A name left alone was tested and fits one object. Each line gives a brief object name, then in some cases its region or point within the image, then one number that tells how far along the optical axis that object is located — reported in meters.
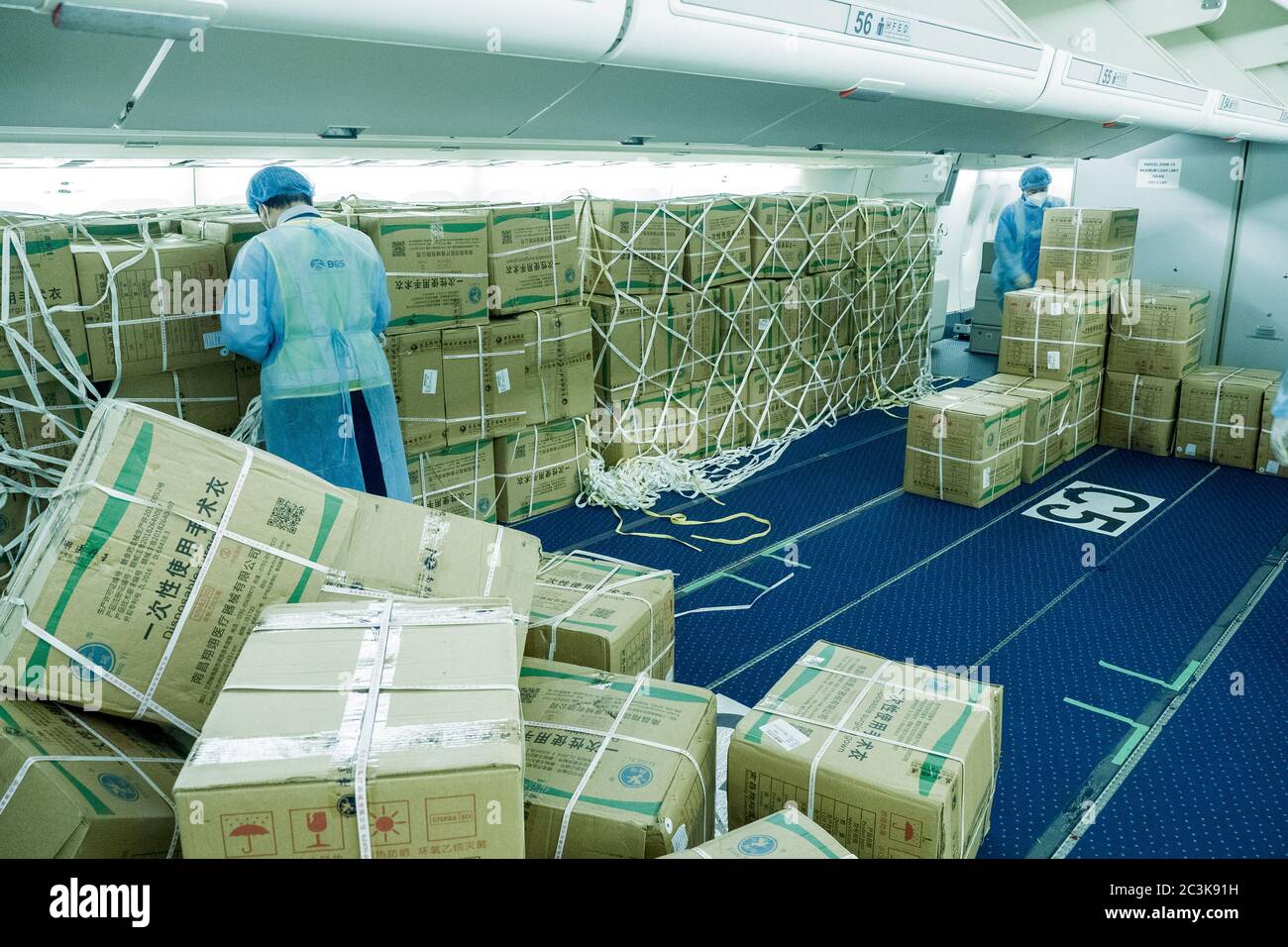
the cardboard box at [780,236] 6.97
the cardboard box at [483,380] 5.21
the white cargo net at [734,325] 6.17
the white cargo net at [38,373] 3.45
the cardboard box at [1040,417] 6.42
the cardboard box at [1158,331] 6.77
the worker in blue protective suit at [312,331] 3.72
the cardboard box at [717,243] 6.45
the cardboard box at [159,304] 3.69
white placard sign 7.71
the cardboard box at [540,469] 5.66
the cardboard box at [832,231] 7.48
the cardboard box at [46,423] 3.53
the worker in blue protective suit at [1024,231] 8.21
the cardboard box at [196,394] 3.91
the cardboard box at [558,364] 5.61
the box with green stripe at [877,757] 2.29
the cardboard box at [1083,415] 6.92
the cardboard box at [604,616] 3.08
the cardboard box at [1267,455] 6.52
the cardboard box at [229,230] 4.07
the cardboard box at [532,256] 5.29
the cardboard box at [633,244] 6.02
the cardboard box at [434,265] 4.75
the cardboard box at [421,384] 4.97
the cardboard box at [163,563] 2.10
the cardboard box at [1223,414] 6.60
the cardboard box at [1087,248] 6.69
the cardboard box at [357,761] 1.64
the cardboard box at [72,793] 1.90
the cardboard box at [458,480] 5.18
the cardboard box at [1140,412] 6.98
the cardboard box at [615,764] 2.14
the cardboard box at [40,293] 3.46
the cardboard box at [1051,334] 6.66
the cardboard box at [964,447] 5.94
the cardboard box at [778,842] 1.96
